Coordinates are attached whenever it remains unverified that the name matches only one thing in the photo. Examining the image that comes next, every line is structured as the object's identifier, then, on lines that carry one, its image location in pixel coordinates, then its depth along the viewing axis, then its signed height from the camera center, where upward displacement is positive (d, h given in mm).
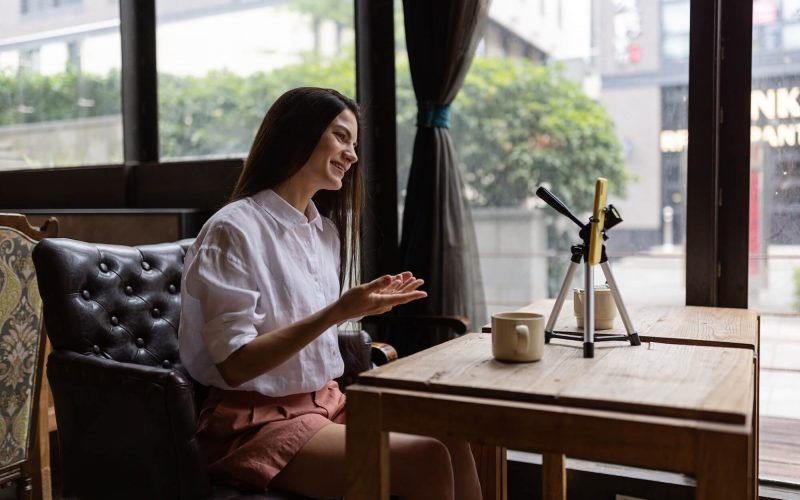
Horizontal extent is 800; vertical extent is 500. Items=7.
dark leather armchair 1348 -346
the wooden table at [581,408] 997 -310
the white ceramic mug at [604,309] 1637 -251
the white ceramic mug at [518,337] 1298 -249
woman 1366 -230
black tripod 1390 -187
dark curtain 2525 +66
